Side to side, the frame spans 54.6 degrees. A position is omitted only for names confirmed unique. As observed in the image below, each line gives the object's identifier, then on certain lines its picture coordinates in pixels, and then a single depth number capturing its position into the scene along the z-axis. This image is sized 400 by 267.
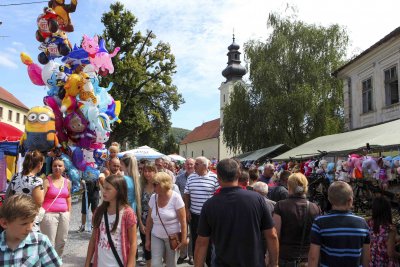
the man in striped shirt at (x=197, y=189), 5.78
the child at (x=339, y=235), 3.17
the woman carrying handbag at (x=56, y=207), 4.97
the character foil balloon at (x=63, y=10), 10.07
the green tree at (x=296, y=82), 21.09
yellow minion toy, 8.41
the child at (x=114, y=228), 3.51
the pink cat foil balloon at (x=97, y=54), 9.88
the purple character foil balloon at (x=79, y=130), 9.57
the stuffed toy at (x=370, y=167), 8.20
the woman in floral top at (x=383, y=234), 4.49
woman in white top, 4.63
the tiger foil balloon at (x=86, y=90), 9.57
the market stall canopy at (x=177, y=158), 26.64
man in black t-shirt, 3.08
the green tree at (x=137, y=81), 28.77
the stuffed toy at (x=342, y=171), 9.33
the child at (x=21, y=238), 2.25
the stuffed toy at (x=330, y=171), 10.51
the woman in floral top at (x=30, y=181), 4.36
